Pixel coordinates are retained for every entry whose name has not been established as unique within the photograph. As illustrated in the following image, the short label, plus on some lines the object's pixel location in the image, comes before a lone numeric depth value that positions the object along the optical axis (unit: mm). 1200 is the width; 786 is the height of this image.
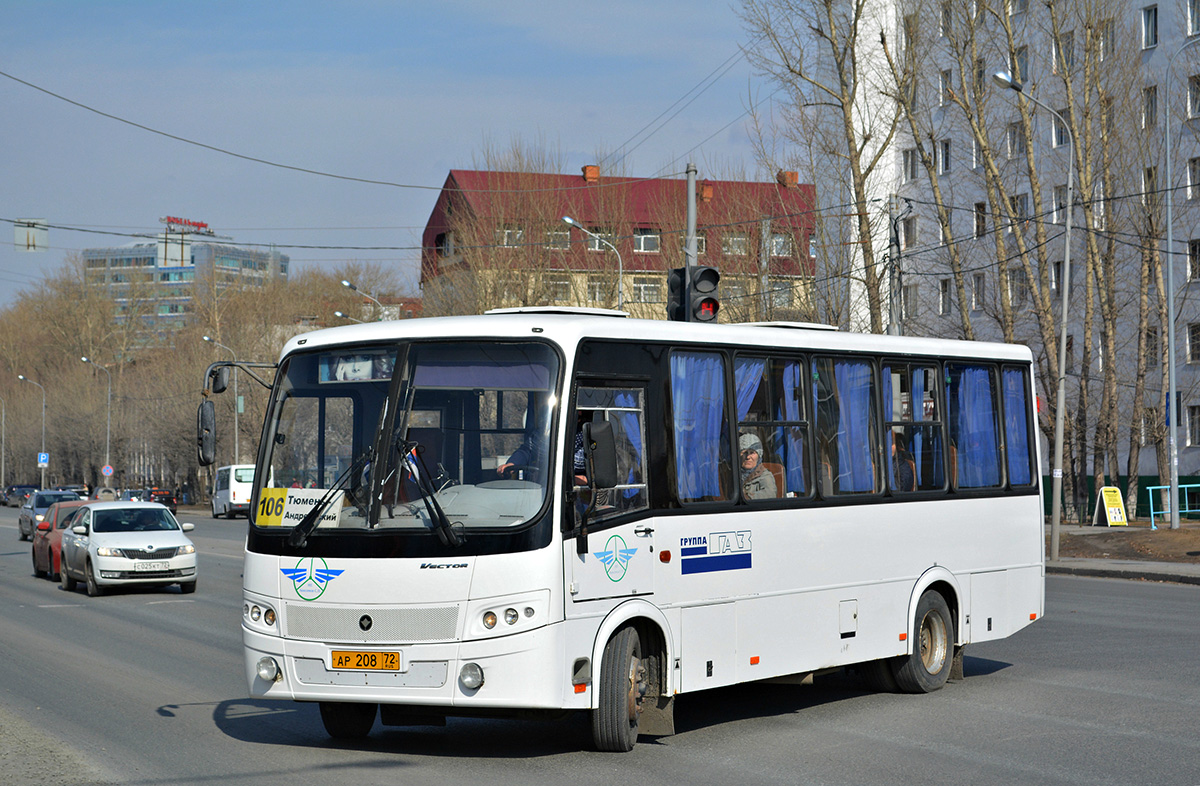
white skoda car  21438
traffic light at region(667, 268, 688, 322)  17859
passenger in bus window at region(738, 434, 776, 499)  9680
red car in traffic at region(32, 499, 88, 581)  25266
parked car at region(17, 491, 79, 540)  44581
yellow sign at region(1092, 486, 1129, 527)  34781
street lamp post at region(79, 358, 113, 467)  80938
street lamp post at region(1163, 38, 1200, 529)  33688
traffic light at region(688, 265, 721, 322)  17375
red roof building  41969
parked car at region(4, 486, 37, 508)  85500
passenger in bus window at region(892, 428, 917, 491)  11062
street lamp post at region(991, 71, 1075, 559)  26172
